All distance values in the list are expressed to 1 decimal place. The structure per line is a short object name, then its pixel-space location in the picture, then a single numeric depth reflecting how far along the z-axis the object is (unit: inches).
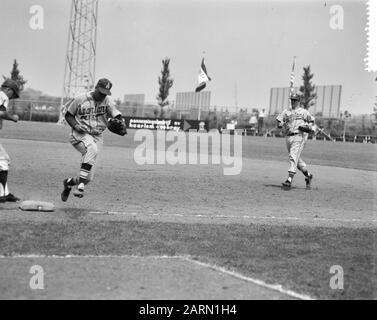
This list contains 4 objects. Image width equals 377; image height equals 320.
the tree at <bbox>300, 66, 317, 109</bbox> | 2404.0
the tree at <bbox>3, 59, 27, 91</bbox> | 2649.6
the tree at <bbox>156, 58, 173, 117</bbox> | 2465.6
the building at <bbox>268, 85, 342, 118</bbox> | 2253.9
